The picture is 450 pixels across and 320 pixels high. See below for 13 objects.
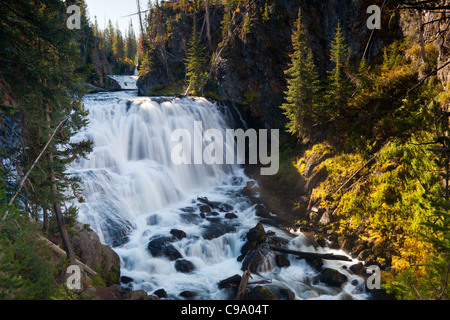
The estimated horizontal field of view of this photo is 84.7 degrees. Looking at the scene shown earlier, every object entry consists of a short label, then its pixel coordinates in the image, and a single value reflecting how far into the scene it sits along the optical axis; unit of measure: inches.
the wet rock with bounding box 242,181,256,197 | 740.6
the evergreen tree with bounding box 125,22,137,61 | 3400.6
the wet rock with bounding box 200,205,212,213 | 622.2
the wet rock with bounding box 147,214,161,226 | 552.0
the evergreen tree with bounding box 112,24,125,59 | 3216.0
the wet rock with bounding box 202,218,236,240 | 515.8
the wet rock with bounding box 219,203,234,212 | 641.6
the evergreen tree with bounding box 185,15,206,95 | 1119.0
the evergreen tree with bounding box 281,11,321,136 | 658.8
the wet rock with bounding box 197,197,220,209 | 654.5
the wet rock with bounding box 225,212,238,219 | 601.3
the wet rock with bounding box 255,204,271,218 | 622.2
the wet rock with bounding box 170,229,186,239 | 498.3
